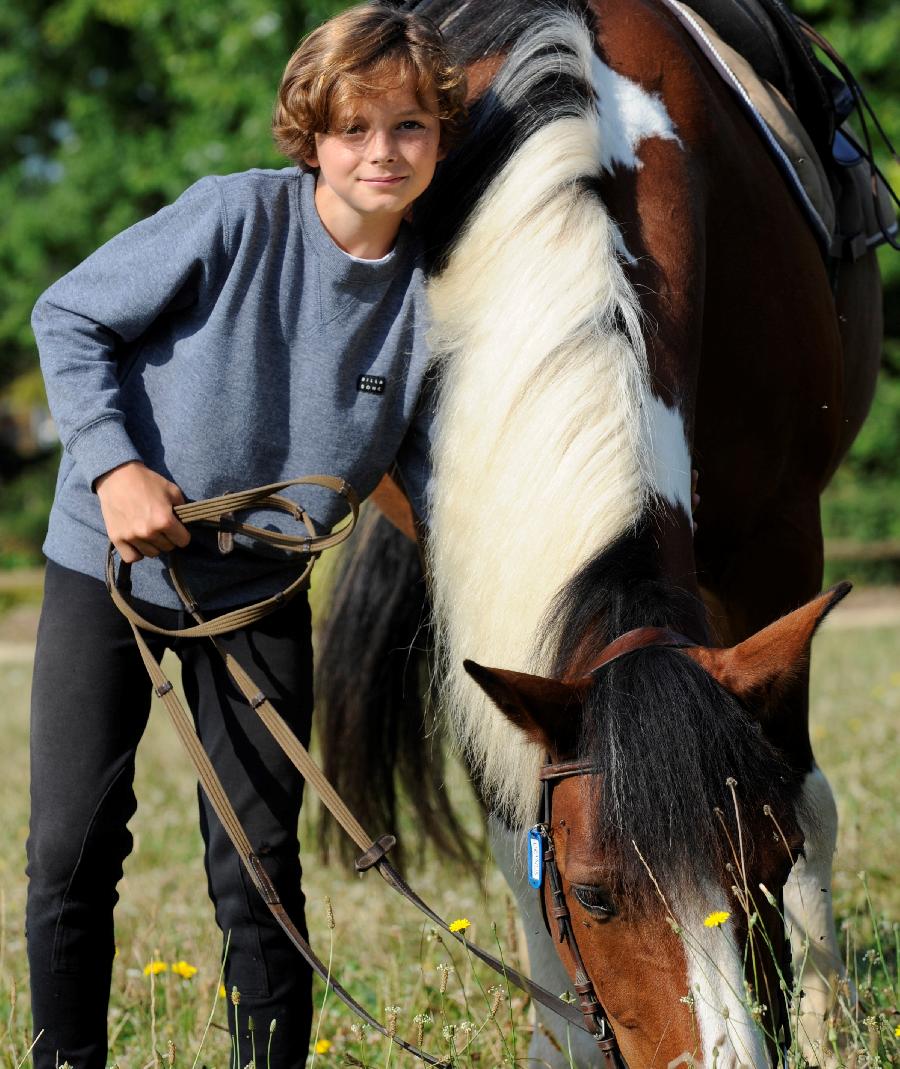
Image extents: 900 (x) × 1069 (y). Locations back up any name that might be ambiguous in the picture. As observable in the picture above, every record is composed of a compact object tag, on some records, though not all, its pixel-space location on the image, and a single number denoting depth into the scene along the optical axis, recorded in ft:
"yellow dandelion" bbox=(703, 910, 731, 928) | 14.04
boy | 14.92
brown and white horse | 14.16
